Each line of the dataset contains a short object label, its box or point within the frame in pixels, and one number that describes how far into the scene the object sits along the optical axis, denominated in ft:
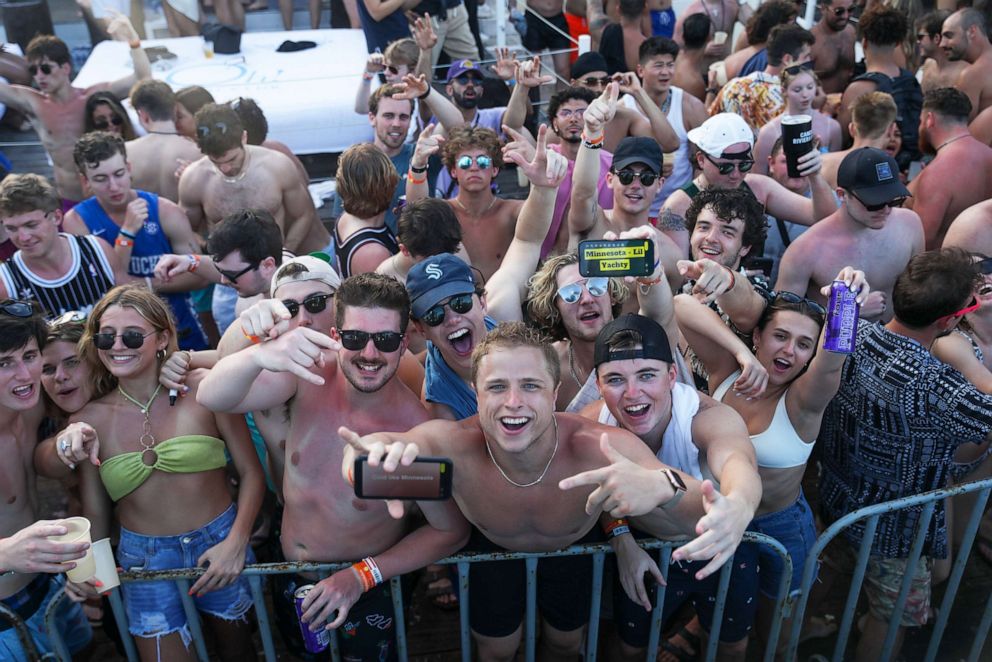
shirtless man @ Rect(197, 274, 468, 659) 8.84
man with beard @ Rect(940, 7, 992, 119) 19.56
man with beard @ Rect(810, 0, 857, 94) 22.90
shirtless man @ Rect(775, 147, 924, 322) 12.25
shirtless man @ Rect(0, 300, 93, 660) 9.42
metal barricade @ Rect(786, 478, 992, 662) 9.02
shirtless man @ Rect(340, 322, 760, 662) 7.47
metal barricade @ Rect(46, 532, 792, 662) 8.75
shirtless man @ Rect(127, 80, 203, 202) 17.92
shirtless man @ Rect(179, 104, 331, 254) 15.42
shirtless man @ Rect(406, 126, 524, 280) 14.26
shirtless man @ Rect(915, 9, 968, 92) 20.45
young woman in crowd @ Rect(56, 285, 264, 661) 9.66
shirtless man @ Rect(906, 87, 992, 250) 15.40
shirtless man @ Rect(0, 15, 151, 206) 19.83
